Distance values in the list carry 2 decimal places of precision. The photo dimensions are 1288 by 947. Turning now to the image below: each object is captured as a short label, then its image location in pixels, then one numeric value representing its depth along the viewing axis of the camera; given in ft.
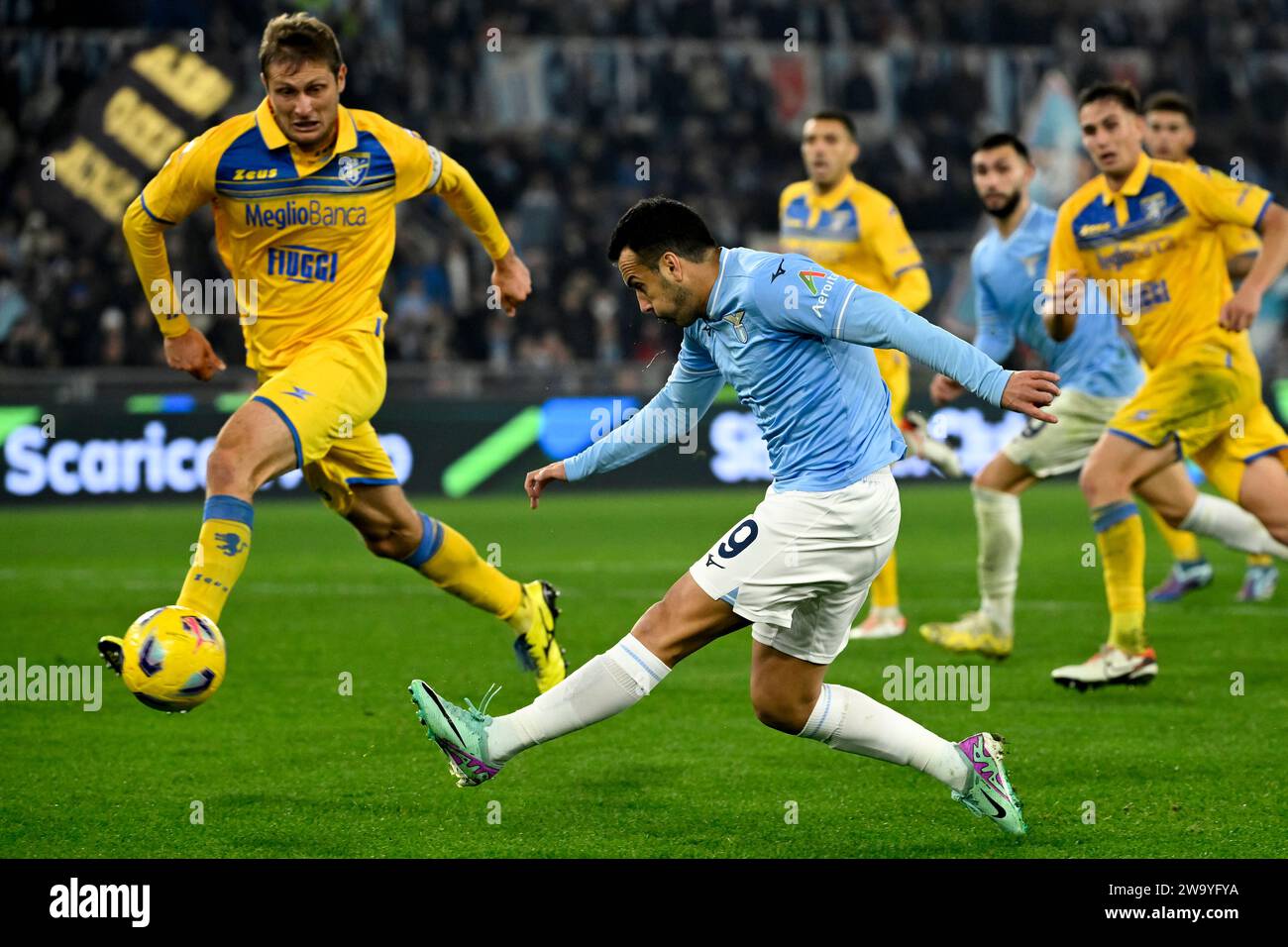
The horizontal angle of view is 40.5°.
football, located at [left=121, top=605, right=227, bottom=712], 16.76
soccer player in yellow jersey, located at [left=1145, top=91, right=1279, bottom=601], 31.22
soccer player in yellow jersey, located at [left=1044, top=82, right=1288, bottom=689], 24.13
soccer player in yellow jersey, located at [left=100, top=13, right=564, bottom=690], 19.74
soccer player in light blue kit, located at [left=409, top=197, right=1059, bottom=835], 15.65
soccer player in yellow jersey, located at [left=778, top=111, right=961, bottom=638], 29.35
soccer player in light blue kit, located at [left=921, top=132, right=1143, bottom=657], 26.91
